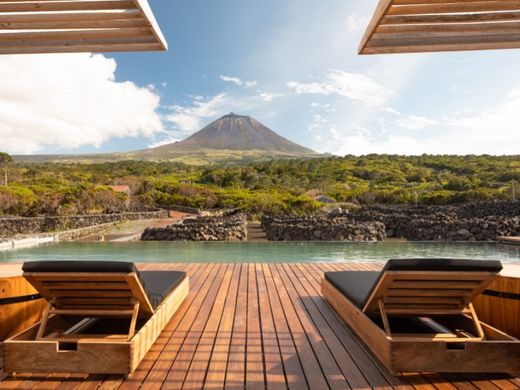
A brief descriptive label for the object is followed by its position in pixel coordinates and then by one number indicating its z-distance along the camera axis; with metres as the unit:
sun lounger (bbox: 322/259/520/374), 1.94
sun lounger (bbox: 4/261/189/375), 1.92
